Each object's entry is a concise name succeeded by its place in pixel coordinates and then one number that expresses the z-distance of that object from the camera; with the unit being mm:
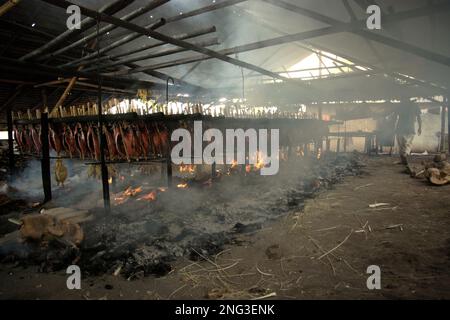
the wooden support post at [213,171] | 8496
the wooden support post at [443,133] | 17625
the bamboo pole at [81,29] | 4629
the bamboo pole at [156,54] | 7181
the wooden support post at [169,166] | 6667
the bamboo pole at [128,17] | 5118
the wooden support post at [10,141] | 8695
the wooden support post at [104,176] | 5289
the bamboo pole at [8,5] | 5001
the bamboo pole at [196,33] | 6363
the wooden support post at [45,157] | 7273
